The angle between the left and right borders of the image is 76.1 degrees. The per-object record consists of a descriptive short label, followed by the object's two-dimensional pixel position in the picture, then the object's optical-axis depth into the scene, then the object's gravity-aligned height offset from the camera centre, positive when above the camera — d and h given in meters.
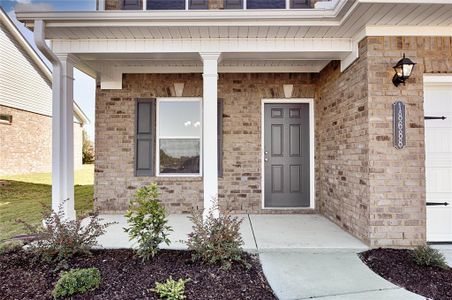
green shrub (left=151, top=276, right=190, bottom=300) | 2.50 -1.21
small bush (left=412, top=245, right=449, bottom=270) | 3.15 -1.16
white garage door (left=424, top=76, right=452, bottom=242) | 3.88 -0.07
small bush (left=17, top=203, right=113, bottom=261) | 3.15 -0.98
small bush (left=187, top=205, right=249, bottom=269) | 3.13 -0.99
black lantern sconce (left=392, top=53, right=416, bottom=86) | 3.52 +1.02
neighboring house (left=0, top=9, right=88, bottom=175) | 11.21 +1.98
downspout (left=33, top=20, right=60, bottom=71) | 3.75 +1.50
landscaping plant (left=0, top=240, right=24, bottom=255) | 3.50 -1.17
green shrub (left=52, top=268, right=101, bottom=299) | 2.55 -1.18
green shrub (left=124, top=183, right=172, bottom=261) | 3.13 -0.76
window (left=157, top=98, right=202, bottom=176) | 5.77 +0.33
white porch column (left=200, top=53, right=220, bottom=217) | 4.01 +0.16
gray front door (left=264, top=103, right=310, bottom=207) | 5.71 -0.19
